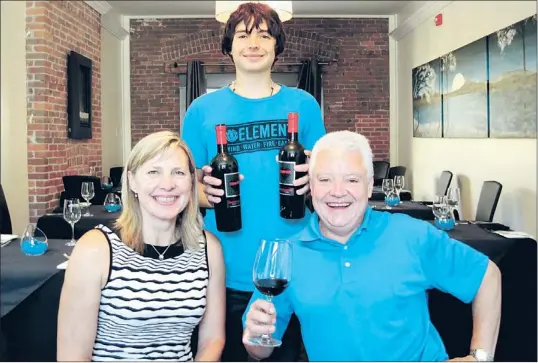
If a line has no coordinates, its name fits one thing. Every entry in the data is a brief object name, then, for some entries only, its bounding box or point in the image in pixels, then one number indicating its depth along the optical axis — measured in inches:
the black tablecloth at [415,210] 139.9
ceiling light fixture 141.3
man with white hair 44.3
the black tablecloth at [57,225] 130.7
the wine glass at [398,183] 161.5
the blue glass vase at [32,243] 79.4
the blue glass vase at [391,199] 143.6
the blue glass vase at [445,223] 105.3
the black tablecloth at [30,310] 71.3
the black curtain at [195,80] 258.8
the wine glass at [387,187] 144.8
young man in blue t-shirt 57.5
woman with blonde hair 45.1
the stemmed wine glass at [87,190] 130.0
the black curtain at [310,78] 257.8
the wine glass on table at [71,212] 92.6
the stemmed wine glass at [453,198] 117.0
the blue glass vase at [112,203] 128.6
